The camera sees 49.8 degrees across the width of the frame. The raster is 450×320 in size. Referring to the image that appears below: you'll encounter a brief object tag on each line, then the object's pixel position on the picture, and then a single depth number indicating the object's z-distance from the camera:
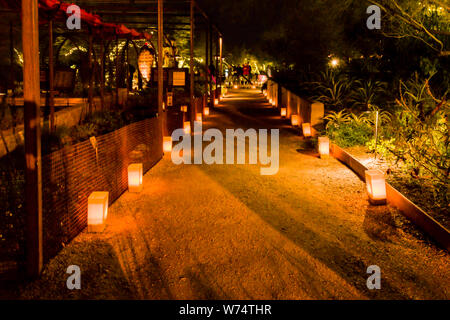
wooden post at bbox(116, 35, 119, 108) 16.61
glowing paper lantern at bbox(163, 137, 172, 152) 12.04
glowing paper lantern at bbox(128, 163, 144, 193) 7.97
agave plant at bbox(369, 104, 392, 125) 11.93
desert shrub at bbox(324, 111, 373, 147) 12.12
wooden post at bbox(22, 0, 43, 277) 4.30
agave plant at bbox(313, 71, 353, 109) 16.10
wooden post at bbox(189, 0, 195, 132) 16.03
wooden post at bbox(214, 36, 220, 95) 35.86
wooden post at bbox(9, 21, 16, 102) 14.91
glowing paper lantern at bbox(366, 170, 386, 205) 7.23
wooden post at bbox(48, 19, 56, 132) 10.10
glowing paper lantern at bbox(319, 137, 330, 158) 11.38
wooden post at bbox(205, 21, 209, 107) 24.02
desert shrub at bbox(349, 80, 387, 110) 14.81
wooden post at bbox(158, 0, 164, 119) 11.12
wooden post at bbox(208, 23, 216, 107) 27.03
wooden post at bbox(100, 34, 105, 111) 14.34
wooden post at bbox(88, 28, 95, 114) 13.04
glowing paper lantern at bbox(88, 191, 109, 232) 5.84
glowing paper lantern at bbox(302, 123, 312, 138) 15.13
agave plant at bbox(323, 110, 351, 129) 13.09
